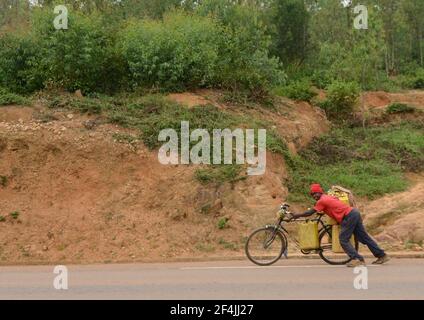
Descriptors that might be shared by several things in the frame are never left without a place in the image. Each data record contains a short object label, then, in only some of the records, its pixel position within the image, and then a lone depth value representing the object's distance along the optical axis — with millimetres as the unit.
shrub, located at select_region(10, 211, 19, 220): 16500
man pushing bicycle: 11273
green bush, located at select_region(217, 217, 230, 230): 15781
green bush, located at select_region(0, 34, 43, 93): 21844
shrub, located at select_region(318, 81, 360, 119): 25061
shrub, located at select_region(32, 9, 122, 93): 21297
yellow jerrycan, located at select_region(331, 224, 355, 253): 11567
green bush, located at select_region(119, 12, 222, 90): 21547
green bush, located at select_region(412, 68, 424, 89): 34225
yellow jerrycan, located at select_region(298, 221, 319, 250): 11891
